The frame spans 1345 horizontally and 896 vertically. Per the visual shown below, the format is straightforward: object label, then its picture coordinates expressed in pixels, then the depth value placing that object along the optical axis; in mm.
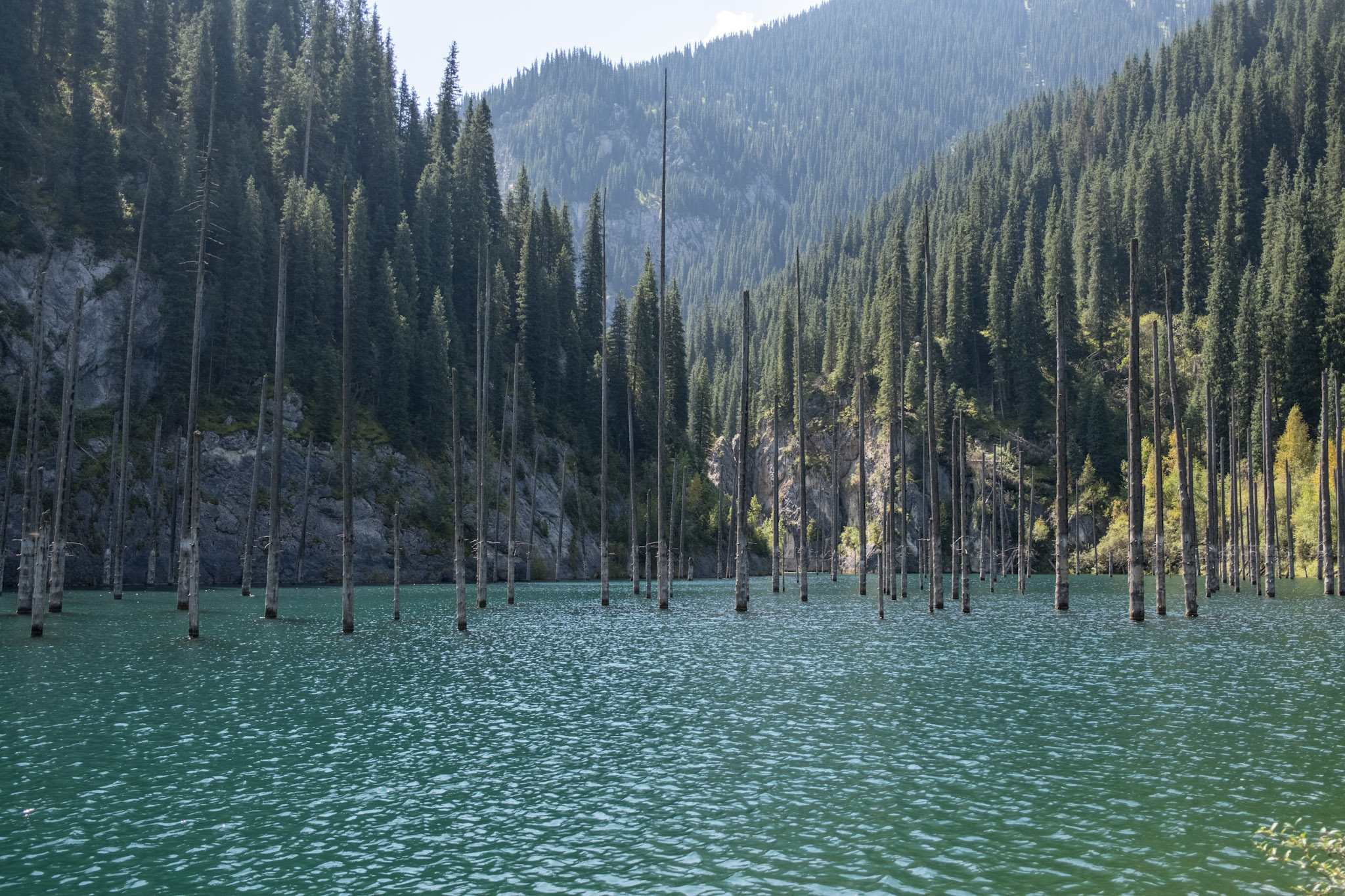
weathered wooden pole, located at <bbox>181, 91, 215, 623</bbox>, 39250
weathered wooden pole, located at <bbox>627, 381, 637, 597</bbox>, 66000
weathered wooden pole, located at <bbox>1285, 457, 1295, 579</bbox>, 73125
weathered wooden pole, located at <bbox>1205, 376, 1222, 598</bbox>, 55875
